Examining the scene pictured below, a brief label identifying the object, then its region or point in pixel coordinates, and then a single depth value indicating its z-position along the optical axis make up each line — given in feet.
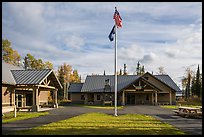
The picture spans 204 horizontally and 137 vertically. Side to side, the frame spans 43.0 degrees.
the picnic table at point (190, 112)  61.21
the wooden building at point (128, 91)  138.10
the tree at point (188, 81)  211.61
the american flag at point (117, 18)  63.41
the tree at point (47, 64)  195.09
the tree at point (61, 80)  206.19
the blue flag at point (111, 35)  66.27
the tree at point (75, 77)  255.50
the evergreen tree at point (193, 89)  186.14
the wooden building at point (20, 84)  82.23
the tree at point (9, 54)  154.39
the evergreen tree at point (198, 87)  180.04
